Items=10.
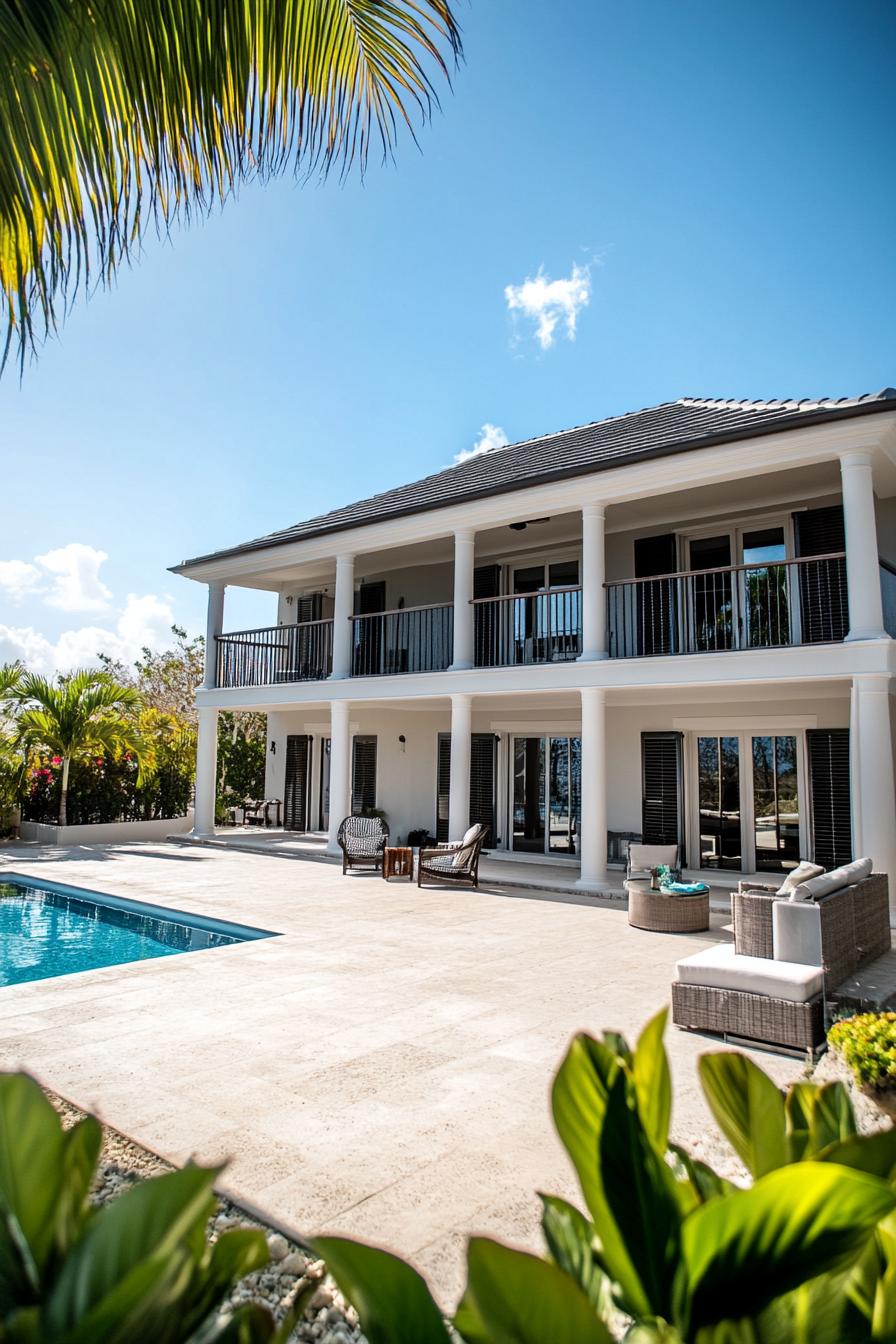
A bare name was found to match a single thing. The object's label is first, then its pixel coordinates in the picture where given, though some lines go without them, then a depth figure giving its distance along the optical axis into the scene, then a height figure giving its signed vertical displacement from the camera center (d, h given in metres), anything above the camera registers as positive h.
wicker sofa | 5.14 -1.33
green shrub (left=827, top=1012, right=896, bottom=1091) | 3.90 -1.35
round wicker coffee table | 8.83 -1.55
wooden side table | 12.62 -1.49
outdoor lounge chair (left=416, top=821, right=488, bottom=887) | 11.89 -1.46
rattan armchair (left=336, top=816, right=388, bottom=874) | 13.08 -1.25
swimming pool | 8.12 -1.90
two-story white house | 9.93 +2.03
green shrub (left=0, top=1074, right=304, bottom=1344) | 0.71 -0.46
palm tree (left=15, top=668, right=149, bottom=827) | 16.70 +0.90
